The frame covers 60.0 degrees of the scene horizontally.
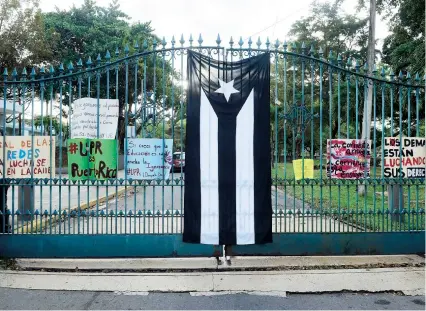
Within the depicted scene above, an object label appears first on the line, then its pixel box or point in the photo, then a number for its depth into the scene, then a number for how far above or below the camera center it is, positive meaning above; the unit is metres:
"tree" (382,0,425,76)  14.87 +5.59
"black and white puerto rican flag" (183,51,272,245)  5.27 -0.05
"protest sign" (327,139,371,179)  5.80 -0.04
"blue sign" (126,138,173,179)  5.54 +0.00
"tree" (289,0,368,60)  24.84 +8.76
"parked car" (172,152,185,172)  20.92 -0.24
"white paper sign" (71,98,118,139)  5.54 +0.61
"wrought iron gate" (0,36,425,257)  5.56 -0.45
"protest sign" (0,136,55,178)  5.62 +0.02
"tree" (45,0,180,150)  24.55 +8.70
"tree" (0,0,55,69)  19.41 +6.76
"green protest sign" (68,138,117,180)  5.52 -0.01
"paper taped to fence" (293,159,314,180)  5.81 -0.18
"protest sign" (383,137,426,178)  5.97 -0.02
